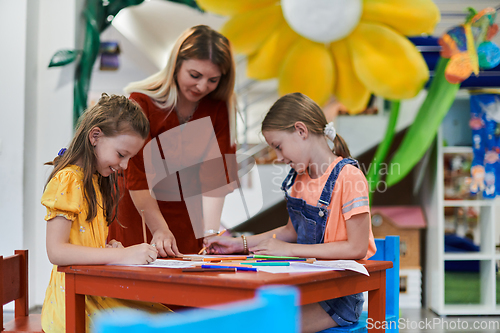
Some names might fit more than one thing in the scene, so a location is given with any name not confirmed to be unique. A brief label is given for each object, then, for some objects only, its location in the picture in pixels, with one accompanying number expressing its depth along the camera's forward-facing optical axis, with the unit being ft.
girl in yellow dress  7.95
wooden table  7.21
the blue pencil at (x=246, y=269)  7.53
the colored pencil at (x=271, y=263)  7.86
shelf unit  14.50
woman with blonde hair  9.41
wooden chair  8.36
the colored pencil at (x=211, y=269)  7.51
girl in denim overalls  8.42
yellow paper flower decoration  14.66
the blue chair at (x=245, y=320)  3.86
